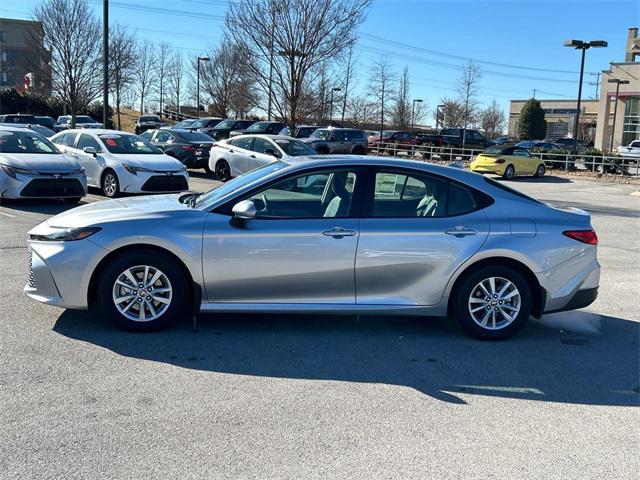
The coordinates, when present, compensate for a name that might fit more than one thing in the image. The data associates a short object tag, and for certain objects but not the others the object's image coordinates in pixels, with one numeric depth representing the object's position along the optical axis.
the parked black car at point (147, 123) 45.03
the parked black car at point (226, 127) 34.34
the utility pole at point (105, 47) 20.08
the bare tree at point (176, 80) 58.12
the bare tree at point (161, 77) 58.31
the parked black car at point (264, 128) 33.47
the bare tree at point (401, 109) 55.34
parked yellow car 27.66
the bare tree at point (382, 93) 52.01
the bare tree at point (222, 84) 44.81
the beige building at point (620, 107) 52.78
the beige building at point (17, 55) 34.79
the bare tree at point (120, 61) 35.19
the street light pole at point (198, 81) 48.08
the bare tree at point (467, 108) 51.92
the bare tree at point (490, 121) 75.69
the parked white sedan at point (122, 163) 13.91
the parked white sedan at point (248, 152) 18.59
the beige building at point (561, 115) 81.06
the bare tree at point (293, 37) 23.89
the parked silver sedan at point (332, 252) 5.14
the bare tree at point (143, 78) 54.37
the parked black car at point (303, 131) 32.66
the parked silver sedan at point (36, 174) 11.91
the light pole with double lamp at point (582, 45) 30.02
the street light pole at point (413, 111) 62.77
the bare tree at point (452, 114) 58.56
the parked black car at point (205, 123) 37.55
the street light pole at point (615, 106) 49.71
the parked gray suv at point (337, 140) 29.64
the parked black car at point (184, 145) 20.88
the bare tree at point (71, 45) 29.89
